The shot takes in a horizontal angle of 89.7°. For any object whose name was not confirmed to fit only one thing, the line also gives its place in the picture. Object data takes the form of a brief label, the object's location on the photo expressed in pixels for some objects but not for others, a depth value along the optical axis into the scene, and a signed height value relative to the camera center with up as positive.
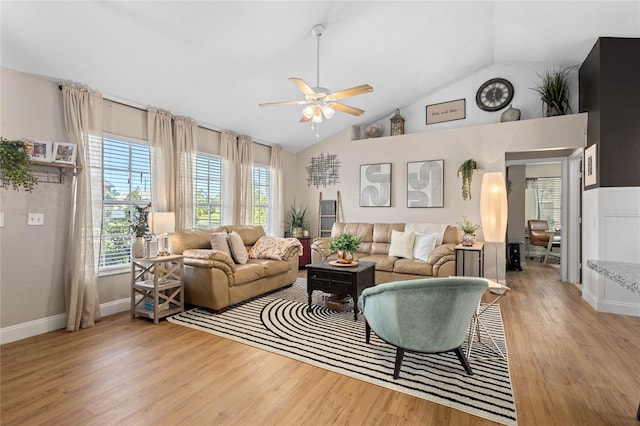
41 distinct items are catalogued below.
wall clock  5.52 +2.01
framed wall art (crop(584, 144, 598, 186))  4.24 +0.59
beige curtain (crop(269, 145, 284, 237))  6.69 +0.35
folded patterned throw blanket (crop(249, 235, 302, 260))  4.96 -0.59
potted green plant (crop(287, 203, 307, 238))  6.85 -0.23
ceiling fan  3.15 +1.16
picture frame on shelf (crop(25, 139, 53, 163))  3.14 +0.60
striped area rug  2.18 -1.25
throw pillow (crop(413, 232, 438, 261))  4.96 -0.56
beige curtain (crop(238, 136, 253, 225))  5.80 +0.58
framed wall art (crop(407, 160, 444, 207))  5.82 +0.49
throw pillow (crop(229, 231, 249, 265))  4.55 -0.56
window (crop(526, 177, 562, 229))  8.68 +0.32
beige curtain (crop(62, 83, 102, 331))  3.44 -0.13
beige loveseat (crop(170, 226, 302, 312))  3.84 -0.82
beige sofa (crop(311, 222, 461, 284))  4.66 -0.71
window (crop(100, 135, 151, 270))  3.93 +0.25
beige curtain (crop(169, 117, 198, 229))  4.64 +0.62
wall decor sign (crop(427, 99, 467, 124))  5.88 +1.84
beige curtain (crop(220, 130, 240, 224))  5.52 +0.55
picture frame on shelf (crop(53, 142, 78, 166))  3.29 +0.60
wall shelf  3.26 +0.42
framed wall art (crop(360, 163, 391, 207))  6.29 +0.50
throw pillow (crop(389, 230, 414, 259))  5.14 -0.57
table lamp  3.86 -0.16
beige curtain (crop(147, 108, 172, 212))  4.33 +0.71
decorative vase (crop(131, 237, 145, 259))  3.84 -0.47
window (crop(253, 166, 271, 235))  6.39 +0.28
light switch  3.23 -0.09
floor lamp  4.78 +0.07
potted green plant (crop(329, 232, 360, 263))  3.91 -0.45
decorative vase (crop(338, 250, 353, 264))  3.94 -0.58
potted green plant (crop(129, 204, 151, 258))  3.85 -0.23
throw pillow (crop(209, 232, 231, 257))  4.45 -0.44
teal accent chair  2.20 -0.73
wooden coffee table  3.61 -0.80
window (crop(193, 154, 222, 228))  5.17 +0.32
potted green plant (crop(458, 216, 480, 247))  4.99 -0.39
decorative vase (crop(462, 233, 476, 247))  4.99 -0.47
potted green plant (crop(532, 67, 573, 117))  5.04 +1.86
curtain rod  3.86 +1.35
